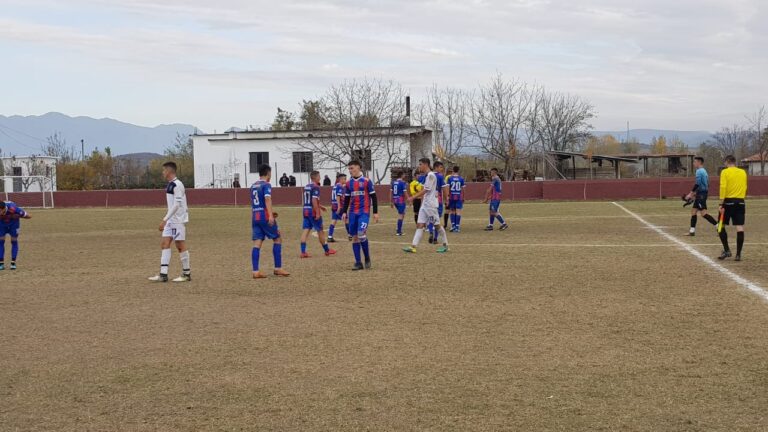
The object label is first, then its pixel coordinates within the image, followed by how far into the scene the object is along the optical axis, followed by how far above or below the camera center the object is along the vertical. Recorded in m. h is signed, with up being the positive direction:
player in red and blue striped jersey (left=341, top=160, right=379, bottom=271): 13.39 -0.50
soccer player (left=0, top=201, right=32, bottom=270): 14.65 -0.66
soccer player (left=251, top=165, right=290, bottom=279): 12.52 -0.57
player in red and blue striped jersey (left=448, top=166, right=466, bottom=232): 21.97 -0.42
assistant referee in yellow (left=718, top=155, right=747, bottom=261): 13.48 -0.41
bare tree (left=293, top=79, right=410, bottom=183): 55.09 +3.07
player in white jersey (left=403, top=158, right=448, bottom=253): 16.11 -0.53
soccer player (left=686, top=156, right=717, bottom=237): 18.41 -0.40
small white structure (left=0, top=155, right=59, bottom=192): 55.81 +1.29
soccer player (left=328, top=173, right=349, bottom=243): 16.19 -0.37
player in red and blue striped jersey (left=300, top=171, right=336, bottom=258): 15.71 -0.63
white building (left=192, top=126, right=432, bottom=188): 55.50 +2.15
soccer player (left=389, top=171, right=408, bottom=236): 21.55 -0.42
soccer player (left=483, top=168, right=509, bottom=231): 22.64 -0.52
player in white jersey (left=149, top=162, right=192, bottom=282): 12.55 -0.59
